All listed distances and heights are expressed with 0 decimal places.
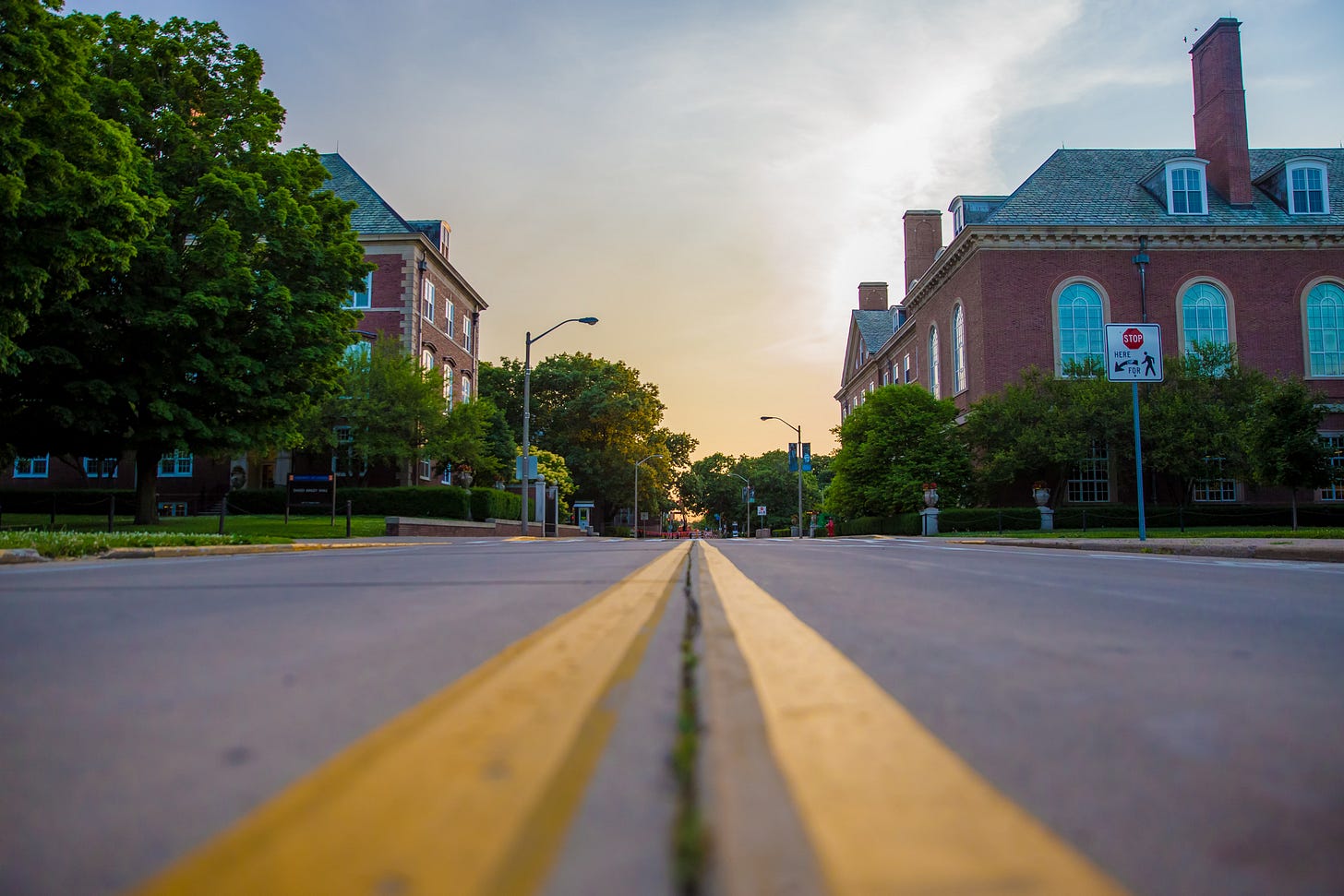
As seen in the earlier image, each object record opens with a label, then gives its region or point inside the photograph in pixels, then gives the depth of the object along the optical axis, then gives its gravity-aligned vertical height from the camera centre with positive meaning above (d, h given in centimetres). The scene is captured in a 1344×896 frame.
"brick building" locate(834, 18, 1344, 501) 3956 +1109
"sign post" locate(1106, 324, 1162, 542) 1786 +318
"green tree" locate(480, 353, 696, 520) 6481 +703
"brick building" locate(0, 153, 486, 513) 4200 +928
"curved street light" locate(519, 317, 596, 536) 3306 +483
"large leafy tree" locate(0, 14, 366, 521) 2123 +561
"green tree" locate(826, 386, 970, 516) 4034 +269
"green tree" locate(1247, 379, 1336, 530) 2759 +204
